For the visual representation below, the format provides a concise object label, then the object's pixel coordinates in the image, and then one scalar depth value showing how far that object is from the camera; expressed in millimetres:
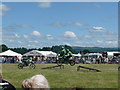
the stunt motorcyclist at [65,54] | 23797
